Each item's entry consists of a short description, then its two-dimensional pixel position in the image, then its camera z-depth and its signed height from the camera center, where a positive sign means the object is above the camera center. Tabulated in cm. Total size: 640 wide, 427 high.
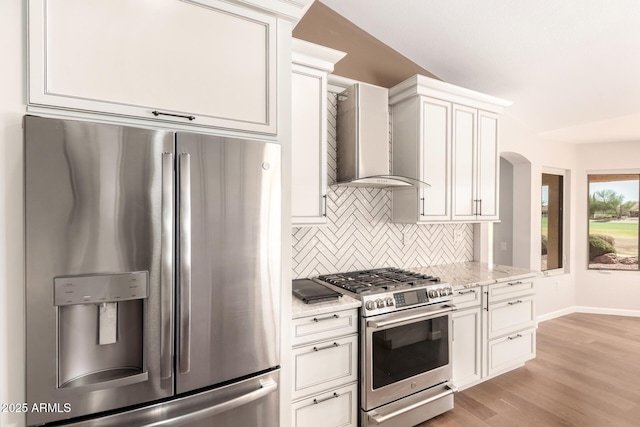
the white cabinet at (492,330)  269 -107
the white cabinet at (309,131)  224 +60
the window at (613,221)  482 -12
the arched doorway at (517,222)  432 -12
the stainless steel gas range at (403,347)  209 -94
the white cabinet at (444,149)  284 +61
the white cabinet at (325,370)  192 -99
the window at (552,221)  477 -12
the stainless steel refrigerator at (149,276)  119 -26
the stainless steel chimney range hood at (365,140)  252 +61
